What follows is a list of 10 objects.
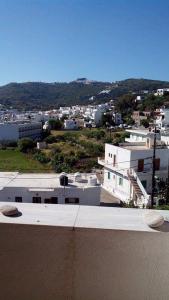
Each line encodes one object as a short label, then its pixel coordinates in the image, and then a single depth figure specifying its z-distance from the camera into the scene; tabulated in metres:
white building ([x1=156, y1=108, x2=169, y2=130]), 60.31
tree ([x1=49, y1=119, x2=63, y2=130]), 72.11
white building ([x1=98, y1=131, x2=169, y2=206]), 19.42
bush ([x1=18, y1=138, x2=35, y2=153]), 47.41
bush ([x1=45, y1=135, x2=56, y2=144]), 53.66
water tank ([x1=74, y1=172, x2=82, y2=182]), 16.02
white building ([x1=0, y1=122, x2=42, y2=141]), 55.94
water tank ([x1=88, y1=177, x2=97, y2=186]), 15.23
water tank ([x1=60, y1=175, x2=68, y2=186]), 14.50
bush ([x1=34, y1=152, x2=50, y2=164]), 38.83
